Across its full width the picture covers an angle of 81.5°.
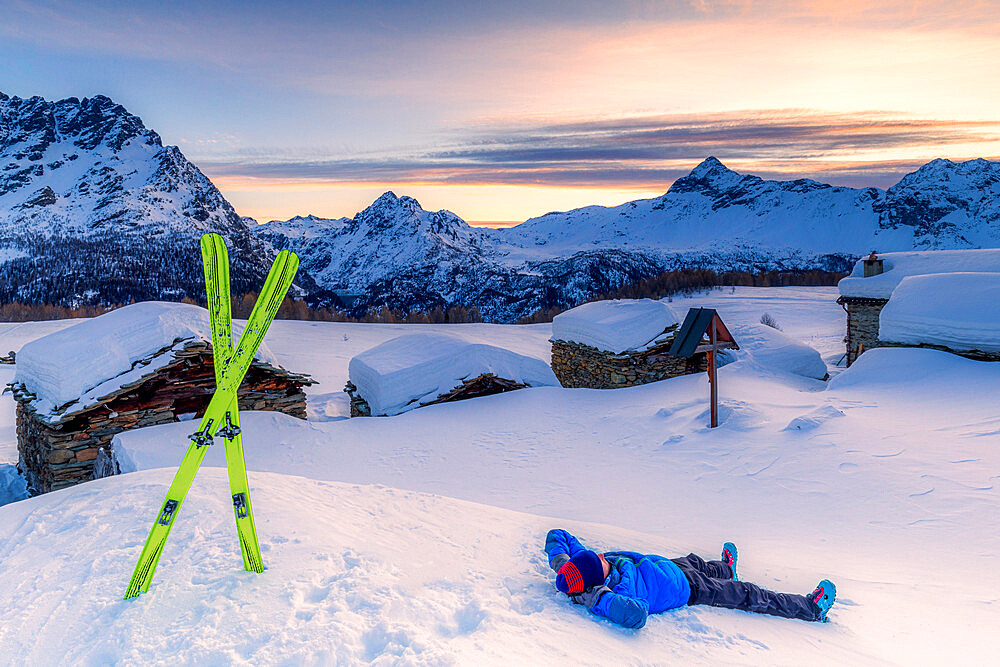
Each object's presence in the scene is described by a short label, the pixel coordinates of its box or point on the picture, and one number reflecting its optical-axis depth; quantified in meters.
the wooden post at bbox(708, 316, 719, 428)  11.33
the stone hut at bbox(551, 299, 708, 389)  16.48
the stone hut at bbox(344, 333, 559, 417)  14.88
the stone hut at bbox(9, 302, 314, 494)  10.73
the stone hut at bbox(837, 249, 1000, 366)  23.59
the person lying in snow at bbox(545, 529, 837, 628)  4.02
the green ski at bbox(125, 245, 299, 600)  3.84
